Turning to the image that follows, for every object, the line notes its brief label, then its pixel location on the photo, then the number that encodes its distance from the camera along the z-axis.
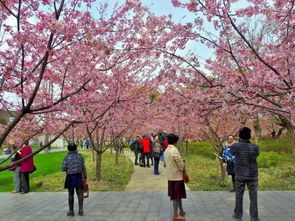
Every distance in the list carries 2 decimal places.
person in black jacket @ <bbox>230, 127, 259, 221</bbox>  6.18
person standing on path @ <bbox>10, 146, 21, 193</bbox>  10.29
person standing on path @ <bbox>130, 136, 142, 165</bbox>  18.60
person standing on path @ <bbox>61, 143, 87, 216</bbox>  7.11
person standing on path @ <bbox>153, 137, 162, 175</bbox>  14.05
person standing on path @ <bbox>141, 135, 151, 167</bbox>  16.75
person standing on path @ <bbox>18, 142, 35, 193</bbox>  10.16
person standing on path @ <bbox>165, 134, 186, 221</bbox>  6.45
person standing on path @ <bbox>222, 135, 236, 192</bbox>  9.00
